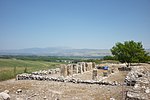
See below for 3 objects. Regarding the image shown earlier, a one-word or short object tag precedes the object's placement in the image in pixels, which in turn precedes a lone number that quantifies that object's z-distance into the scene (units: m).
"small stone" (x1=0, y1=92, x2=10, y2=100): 6.19
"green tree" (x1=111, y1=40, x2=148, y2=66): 27.04
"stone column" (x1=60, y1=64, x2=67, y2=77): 16.22
